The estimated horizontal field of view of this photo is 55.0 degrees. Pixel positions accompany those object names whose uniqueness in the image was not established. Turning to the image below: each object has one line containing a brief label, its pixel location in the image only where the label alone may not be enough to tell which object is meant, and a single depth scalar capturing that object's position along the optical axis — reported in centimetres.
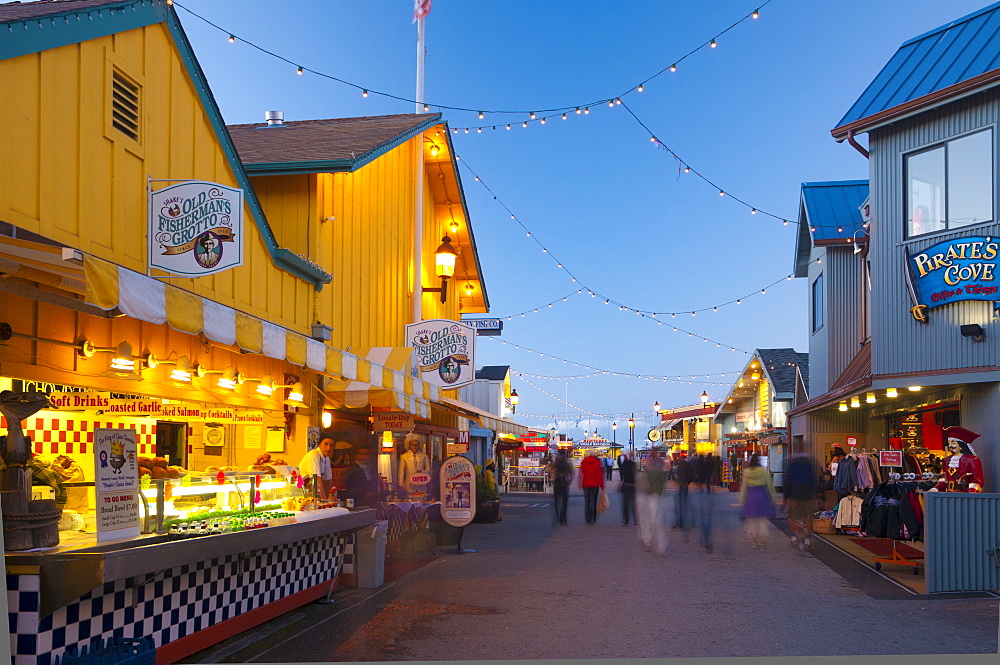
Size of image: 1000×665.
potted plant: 2147
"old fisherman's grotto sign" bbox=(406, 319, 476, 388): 1688
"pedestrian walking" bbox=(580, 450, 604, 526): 2059
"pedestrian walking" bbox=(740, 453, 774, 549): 1656
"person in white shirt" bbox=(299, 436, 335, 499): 1228
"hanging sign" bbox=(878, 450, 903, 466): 1658
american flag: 2066
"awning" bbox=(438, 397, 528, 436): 1811
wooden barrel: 587
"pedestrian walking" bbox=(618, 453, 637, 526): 2063
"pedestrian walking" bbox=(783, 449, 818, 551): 1638
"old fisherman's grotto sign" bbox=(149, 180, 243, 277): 895
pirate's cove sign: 1374
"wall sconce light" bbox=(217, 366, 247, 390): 1102
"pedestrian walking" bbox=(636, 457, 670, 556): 1576
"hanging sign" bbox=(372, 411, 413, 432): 1672
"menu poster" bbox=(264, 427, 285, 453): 1347
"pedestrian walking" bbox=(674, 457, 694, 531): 1892
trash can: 1127
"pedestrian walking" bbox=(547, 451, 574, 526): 2092
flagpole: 2000
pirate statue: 1247
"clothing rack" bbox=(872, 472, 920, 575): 1340
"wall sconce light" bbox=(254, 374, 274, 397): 1185
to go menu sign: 648
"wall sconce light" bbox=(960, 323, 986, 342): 1390
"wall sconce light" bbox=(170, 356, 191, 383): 981
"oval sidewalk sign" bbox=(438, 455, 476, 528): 1529
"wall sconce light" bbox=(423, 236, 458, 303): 1869
